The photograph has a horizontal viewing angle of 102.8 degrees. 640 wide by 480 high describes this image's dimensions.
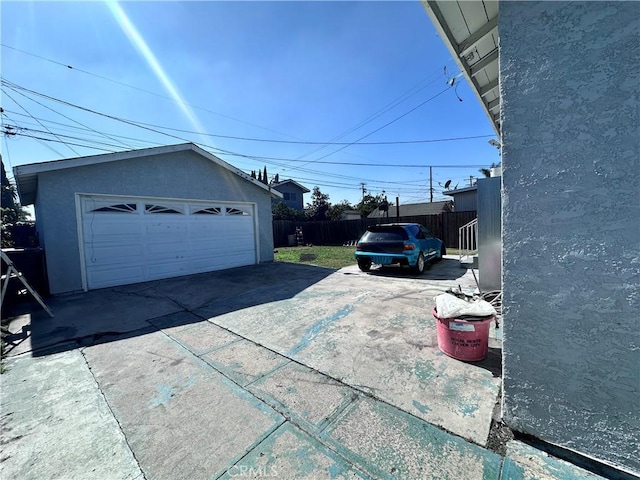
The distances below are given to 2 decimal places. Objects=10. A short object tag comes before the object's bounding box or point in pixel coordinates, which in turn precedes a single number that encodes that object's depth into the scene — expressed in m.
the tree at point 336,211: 29.31
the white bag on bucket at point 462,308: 2.62
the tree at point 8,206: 10.14
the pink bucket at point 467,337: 2.65
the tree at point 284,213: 24.03
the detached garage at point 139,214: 6.32
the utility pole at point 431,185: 34.61
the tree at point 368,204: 34.75
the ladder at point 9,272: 4.19
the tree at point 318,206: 28.60
